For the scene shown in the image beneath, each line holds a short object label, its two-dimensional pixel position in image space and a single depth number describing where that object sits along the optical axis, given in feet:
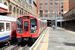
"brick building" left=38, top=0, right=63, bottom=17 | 294.05
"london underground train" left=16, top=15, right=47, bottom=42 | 36.60
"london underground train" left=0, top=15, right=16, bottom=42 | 32.81
